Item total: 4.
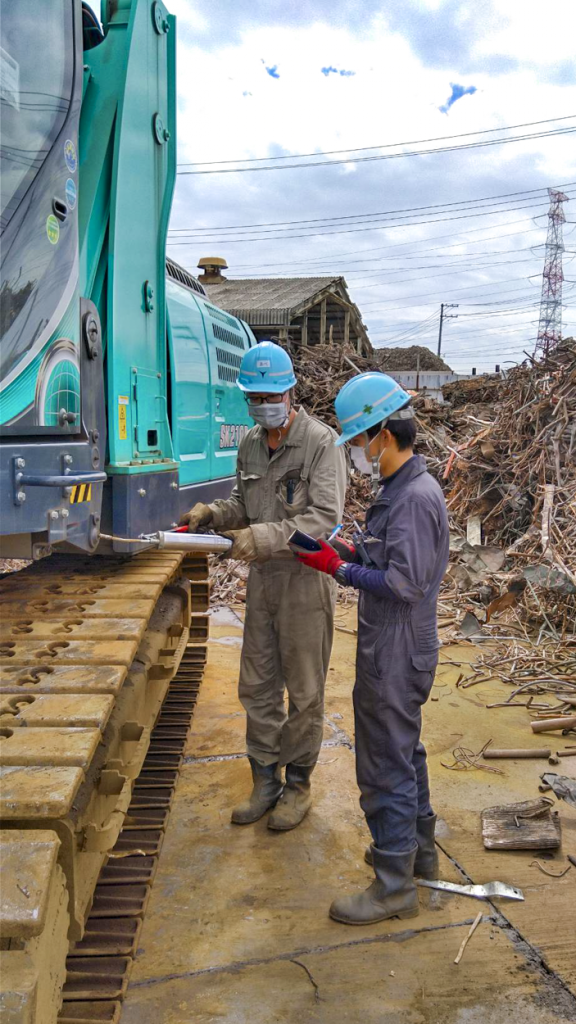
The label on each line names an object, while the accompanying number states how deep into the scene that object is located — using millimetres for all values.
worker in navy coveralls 2594
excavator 1758
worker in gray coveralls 3301
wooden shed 17453
